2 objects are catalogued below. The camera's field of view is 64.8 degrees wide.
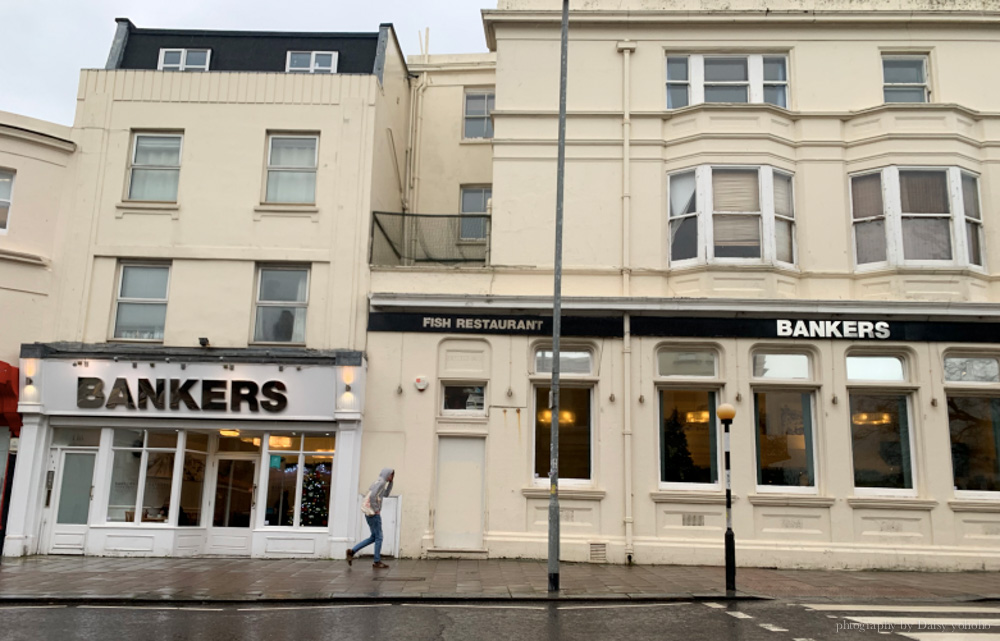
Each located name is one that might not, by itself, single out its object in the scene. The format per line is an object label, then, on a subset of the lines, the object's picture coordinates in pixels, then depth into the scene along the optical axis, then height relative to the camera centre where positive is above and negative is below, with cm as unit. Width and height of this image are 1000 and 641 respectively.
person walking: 1444 -70
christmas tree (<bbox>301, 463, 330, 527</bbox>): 1617 -53
